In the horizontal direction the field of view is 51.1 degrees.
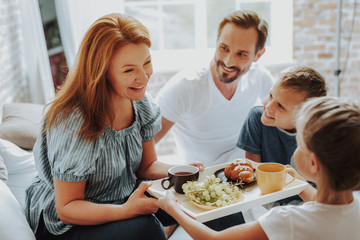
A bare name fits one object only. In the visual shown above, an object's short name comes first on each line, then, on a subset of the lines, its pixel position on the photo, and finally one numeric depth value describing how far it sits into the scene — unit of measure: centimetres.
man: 207
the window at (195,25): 361
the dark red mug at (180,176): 133
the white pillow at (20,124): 182
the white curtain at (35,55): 284
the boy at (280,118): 159
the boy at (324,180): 97
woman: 133
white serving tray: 121
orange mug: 127
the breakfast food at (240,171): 138
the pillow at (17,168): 164
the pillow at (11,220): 119
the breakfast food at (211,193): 125
